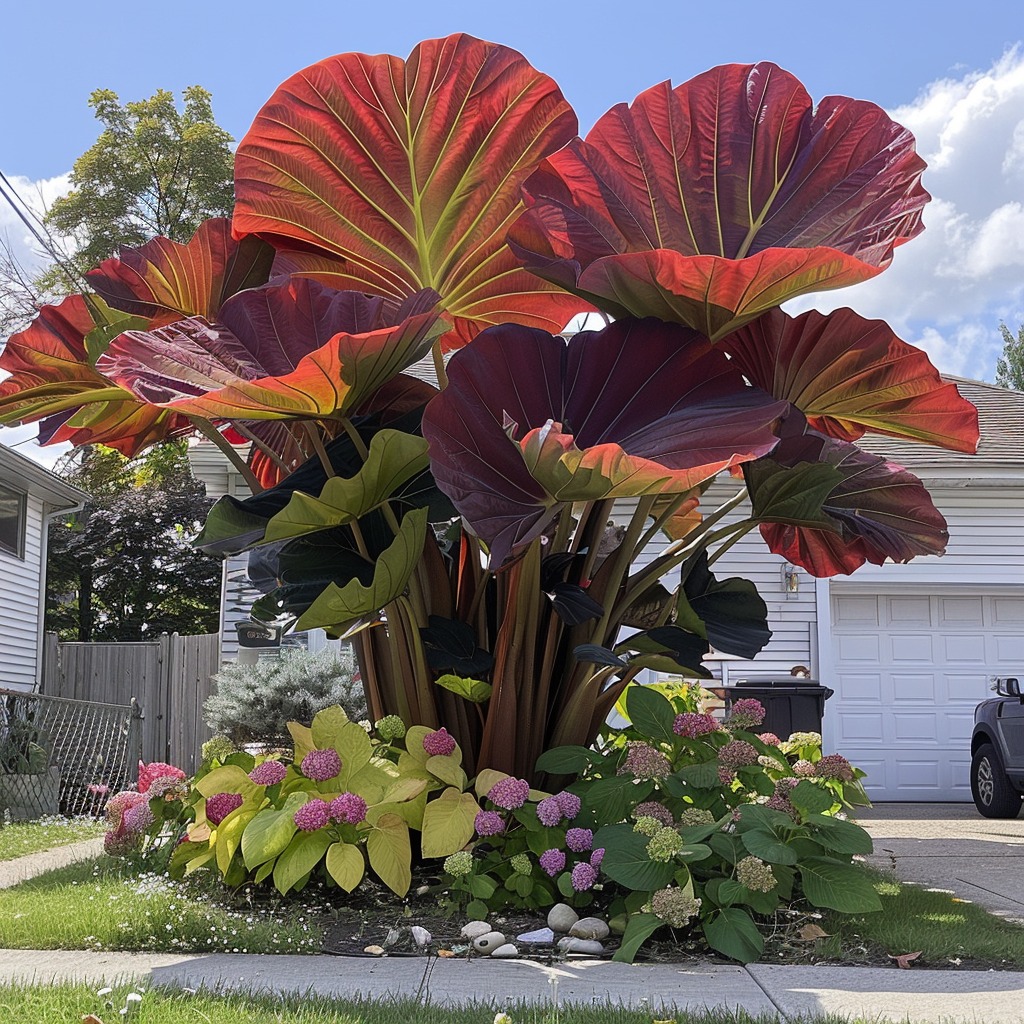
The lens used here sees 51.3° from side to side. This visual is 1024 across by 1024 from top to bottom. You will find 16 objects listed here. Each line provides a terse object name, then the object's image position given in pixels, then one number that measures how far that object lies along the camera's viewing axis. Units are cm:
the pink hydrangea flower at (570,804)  360
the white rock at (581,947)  324
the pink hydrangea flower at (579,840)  352
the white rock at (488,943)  320
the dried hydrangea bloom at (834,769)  396
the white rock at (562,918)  343
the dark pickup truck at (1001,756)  824
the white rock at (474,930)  330
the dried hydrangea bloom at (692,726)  385
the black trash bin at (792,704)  726
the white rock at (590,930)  336
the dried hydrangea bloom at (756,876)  317
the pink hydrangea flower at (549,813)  356
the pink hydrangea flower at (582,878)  340
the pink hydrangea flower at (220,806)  377
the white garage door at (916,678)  970
